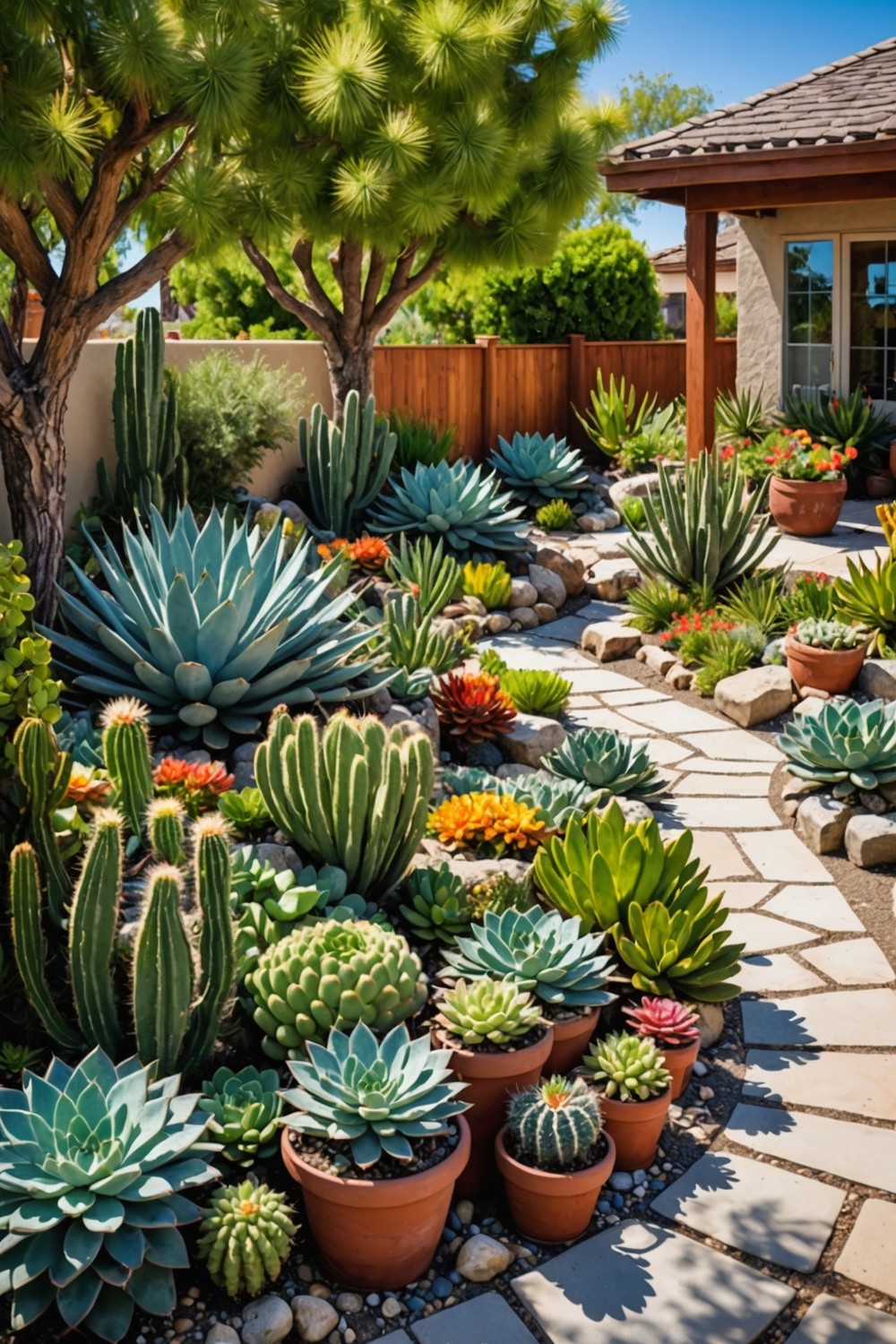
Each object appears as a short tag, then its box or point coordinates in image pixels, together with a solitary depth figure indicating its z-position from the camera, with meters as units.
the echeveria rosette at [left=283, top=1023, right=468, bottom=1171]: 3.38
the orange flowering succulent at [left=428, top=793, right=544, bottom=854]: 5.27
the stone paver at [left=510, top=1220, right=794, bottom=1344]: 3.27
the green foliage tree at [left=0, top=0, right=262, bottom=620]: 6.97
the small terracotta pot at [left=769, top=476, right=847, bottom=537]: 10.95
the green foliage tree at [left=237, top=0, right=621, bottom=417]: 10.67
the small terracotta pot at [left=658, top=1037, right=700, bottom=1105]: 4.21
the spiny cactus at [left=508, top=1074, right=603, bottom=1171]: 3.66
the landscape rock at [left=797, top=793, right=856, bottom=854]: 6.26
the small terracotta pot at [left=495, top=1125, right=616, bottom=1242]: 3.60
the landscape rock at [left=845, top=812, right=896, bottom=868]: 6.05
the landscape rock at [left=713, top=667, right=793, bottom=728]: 8.00
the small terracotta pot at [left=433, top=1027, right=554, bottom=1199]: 3.89
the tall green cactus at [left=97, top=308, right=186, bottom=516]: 8.69
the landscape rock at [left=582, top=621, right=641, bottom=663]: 9.48
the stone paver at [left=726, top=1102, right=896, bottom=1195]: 3.92
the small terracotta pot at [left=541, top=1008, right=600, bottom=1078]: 4.19
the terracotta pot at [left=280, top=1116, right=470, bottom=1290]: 3.34
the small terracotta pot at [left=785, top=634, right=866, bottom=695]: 7.71
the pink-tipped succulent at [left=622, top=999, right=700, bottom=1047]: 4.26
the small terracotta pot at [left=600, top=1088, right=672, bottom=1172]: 3.90
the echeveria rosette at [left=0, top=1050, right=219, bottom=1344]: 3.04
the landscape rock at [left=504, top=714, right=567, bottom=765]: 7.12
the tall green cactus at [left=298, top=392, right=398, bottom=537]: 11.18
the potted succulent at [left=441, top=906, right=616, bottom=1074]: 4.20
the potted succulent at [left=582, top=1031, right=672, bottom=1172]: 3.91
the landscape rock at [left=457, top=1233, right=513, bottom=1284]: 3.52
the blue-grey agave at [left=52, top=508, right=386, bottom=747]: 5.96
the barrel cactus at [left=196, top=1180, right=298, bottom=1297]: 3.27
